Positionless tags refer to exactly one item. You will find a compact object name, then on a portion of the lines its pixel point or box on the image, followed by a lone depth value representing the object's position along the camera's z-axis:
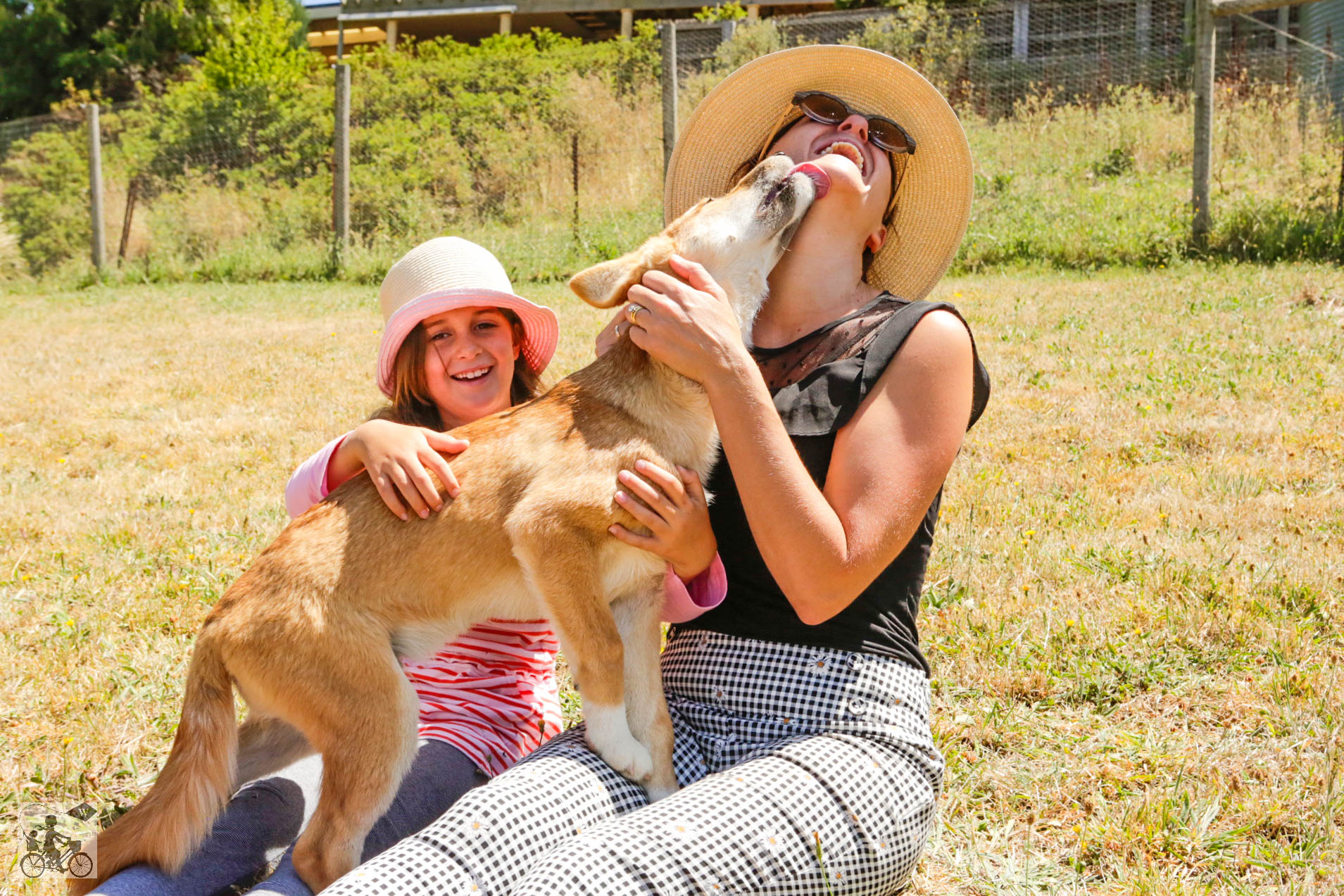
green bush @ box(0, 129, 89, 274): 15.79
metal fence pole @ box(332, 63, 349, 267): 13.02
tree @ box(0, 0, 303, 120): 25.88
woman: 2.02
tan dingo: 2.35
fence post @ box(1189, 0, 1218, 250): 10.03
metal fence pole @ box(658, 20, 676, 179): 11.89
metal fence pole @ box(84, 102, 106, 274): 14.73
